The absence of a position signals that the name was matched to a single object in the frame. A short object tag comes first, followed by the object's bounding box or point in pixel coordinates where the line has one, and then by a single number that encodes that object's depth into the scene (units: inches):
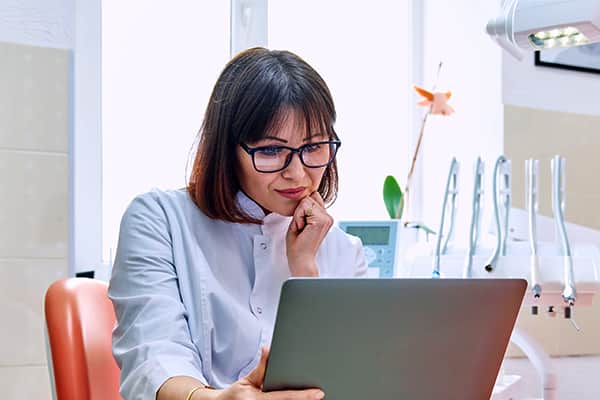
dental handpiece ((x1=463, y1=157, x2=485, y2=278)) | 127.9
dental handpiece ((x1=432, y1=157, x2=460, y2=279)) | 131.4
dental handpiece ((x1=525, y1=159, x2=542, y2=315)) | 121.6
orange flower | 146.9
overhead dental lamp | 103.3
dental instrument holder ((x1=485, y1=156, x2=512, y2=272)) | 127.4
